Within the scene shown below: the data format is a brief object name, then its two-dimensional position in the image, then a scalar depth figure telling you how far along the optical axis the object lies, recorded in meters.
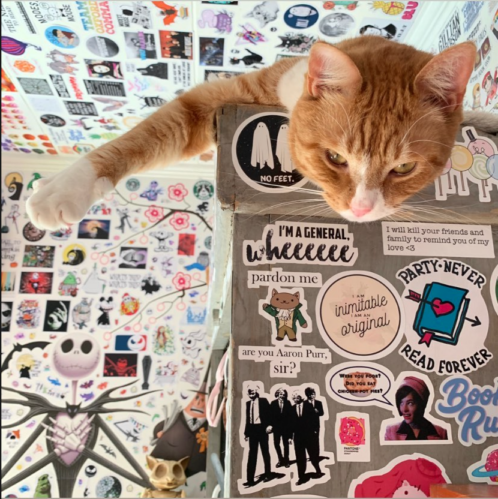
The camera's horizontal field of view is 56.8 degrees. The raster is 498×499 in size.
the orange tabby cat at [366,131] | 0.29
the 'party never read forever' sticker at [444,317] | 0.27
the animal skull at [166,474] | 0.85
